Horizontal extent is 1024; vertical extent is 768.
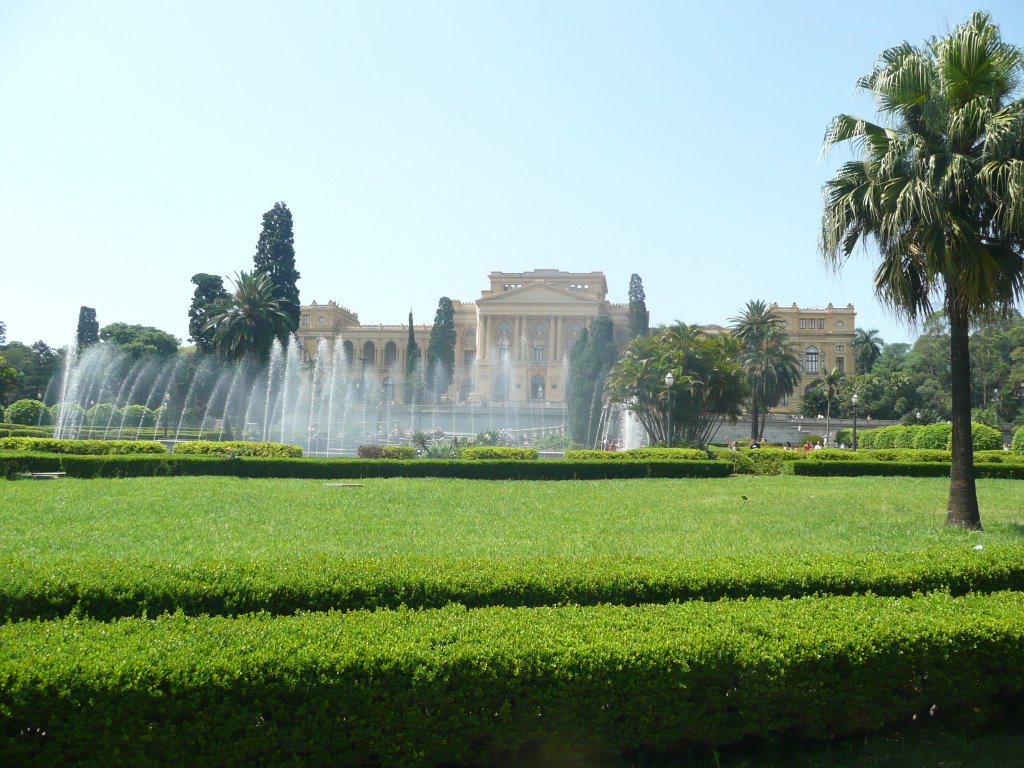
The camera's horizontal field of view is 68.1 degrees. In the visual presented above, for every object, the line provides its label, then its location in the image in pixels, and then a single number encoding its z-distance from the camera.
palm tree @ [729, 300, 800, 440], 43.88
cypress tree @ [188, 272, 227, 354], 46.39
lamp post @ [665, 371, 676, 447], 25.11
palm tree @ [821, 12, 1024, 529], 9.57
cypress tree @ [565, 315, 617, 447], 38.41
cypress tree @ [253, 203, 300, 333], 42.16
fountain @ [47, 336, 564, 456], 38.62
